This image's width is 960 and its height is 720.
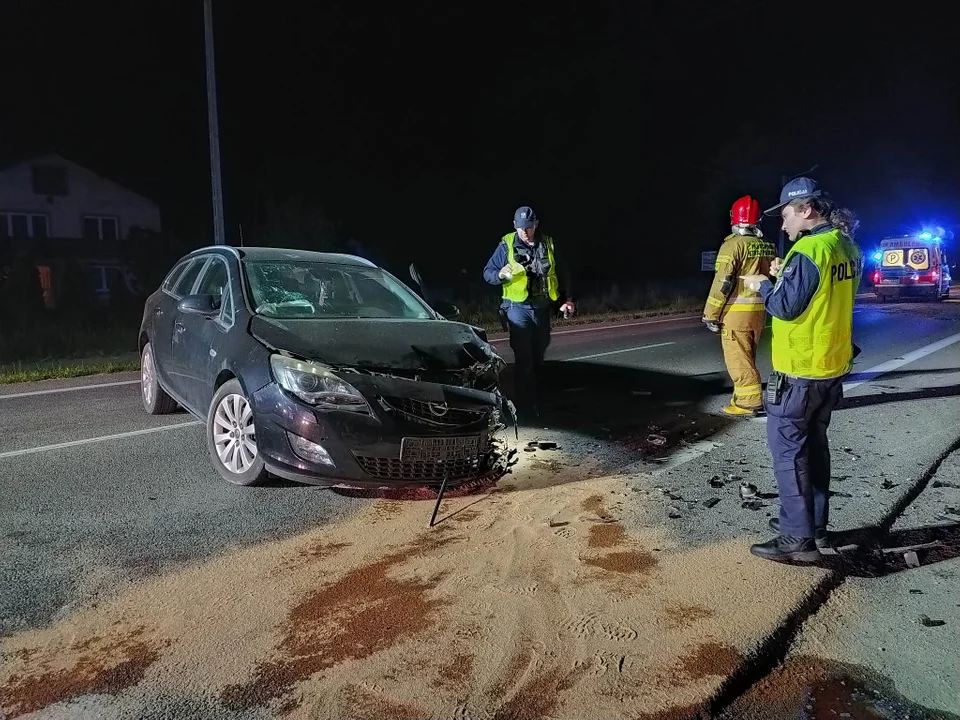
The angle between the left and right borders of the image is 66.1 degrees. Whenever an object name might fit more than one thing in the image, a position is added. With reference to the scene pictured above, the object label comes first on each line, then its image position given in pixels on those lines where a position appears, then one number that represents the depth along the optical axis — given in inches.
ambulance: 989.2
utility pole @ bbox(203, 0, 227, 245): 594.2
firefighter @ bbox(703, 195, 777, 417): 257.6
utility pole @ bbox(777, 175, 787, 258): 1488.4
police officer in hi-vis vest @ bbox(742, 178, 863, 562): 136.0
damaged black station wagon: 160.1
